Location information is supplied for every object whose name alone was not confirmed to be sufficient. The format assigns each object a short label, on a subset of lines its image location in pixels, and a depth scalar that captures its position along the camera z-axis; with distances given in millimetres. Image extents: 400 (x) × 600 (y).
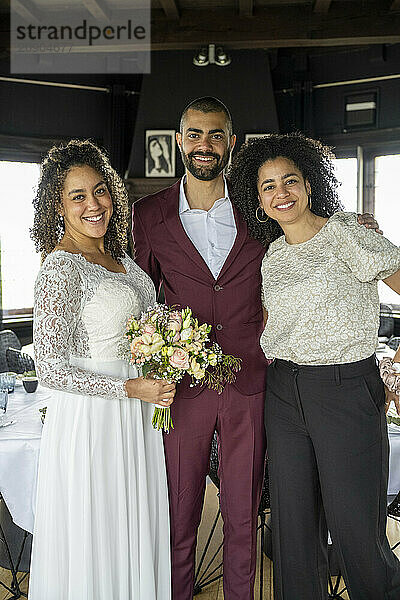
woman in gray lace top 2199
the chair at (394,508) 2732
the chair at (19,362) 4531
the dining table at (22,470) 2713
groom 2508
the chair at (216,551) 2928
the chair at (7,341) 4832
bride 2203
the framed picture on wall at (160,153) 7375
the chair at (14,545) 3205
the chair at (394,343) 5448
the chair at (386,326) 6623
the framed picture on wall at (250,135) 7225
